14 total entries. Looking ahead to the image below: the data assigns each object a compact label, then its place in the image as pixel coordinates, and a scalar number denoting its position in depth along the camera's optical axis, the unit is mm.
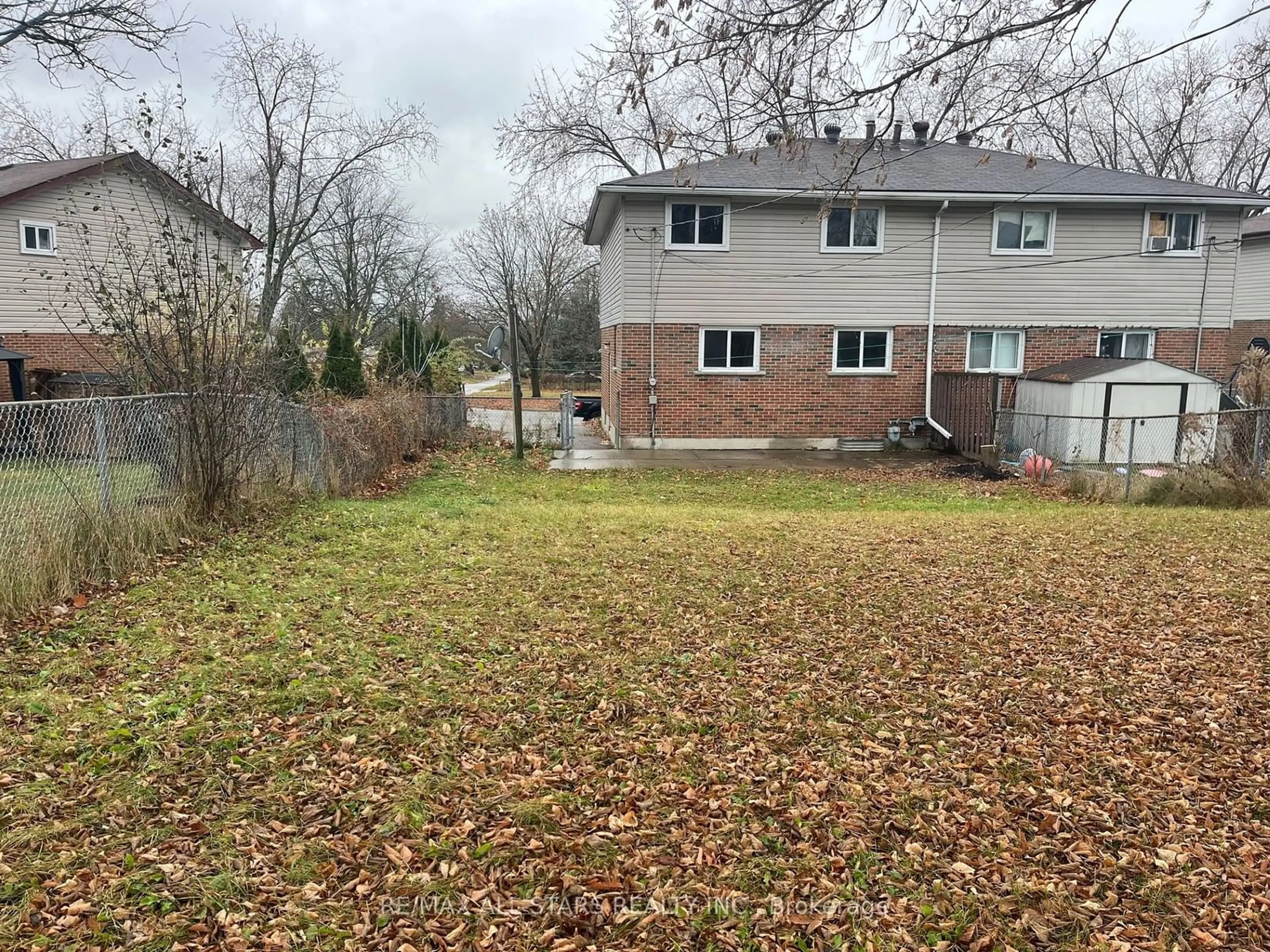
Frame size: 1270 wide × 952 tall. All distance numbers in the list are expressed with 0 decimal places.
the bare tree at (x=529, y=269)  41688
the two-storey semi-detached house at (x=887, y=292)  15898
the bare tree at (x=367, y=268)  37969
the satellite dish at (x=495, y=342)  16266
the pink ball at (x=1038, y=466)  12492
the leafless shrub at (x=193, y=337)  6895
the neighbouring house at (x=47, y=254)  16859
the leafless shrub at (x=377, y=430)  10039
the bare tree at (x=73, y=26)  11578
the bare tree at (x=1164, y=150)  24406
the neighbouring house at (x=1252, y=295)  24203
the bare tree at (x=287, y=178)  24703
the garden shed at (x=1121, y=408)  13414
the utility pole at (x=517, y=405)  15023
